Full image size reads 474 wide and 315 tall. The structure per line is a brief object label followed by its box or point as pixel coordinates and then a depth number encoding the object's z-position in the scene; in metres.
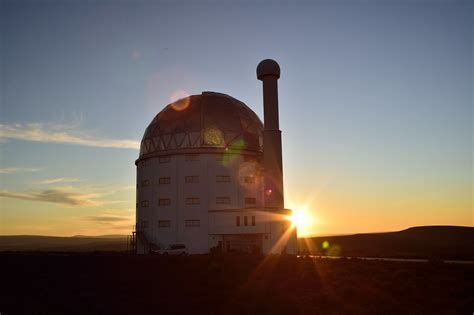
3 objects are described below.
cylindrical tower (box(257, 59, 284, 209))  42.16
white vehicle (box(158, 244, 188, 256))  40.22
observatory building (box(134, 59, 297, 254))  41.53
